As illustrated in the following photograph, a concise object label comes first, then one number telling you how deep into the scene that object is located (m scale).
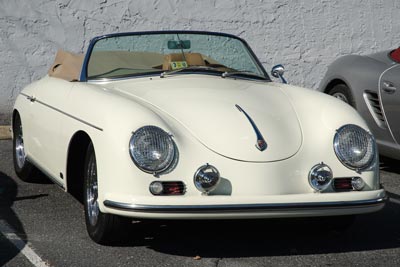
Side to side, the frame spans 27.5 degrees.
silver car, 6.86
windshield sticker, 5.86
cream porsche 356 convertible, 4.40
